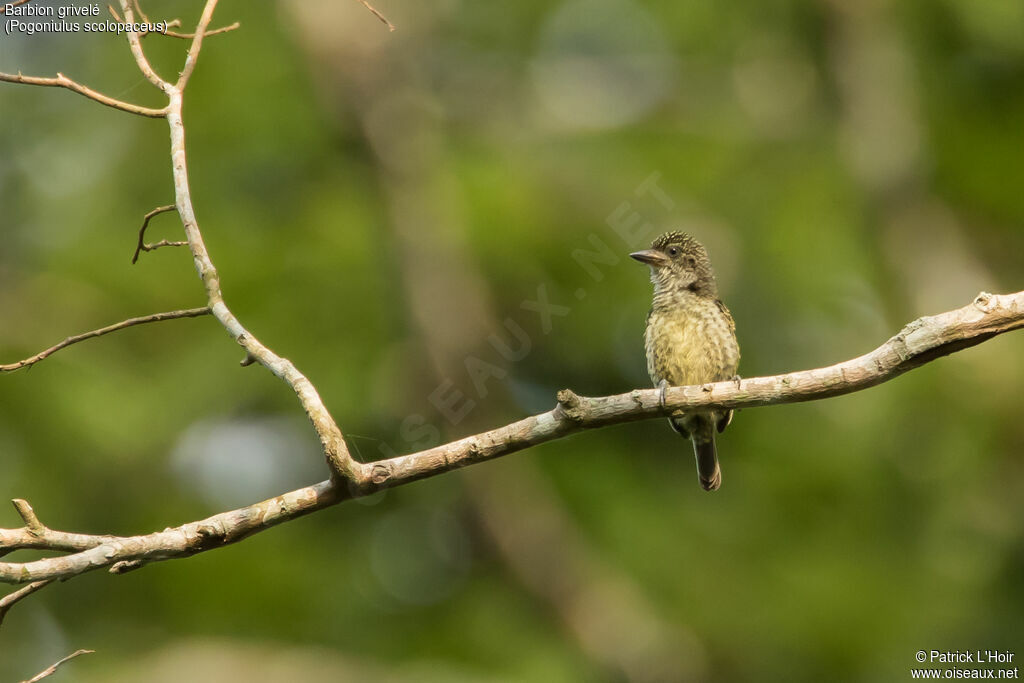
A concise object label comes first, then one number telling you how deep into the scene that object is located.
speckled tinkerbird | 10.10
